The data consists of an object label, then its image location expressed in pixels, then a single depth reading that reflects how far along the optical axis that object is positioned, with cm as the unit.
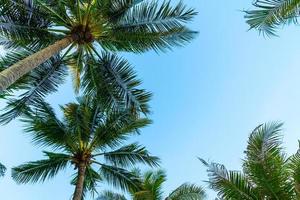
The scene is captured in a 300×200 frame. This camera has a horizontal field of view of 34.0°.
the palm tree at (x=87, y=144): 1658
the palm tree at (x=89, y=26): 1314
